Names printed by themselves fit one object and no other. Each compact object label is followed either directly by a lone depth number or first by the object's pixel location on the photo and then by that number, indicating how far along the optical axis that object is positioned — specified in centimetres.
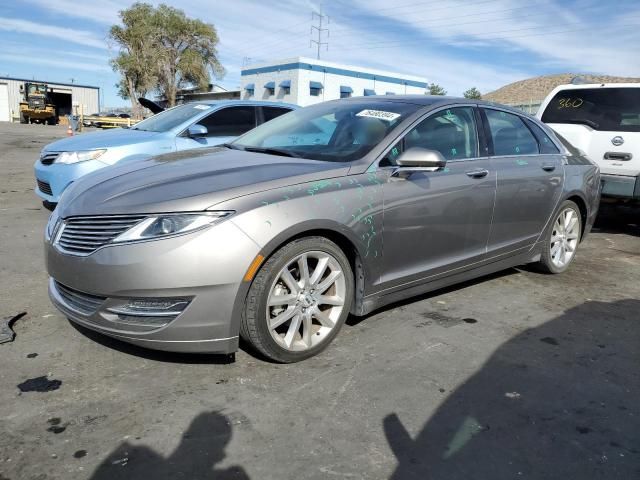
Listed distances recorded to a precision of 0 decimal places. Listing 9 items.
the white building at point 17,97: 6075
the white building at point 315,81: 3900
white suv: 682
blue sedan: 646
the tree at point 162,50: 4788
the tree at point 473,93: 6425
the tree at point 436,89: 5941
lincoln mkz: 272
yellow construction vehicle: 4862
